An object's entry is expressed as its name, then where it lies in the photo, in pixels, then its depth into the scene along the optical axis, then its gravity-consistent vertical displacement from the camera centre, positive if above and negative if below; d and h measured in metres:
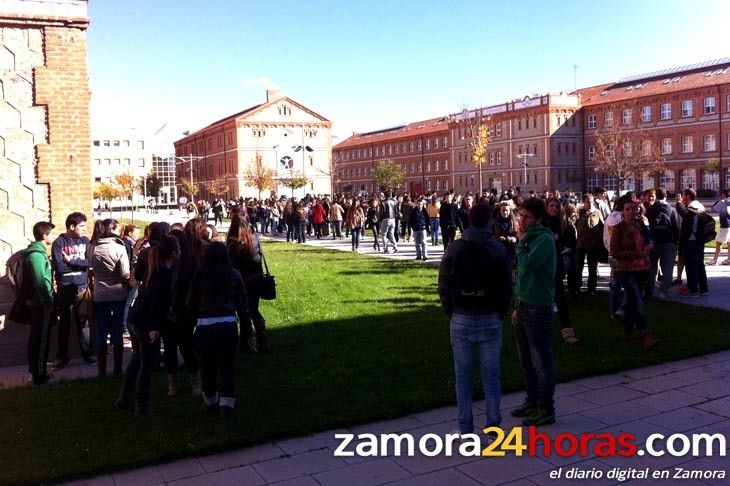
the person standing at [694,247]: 12.02 -0.56
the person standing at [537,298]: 5.67 -0.63
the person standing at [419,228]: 18.70 -0.15
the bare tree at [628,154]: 65.31 +5.90
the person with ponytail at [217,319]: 5.94 -0.77
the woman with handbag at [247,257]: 8.39 -0.37
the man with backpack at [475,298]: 5.16 -0.57
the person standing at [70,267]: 8.15 -0.40
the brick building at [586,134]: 66.08 +9.19
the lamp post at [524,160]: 78.31 +6.69
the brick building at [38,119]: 9.09 +1.48
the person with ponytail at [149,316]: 6.26 -0.77
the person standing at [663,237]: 11.82 -0.36
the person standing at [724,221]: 15.93 -0.17
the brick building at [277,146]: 93.44 +10.70
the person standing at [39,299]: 7.43 -0.71
